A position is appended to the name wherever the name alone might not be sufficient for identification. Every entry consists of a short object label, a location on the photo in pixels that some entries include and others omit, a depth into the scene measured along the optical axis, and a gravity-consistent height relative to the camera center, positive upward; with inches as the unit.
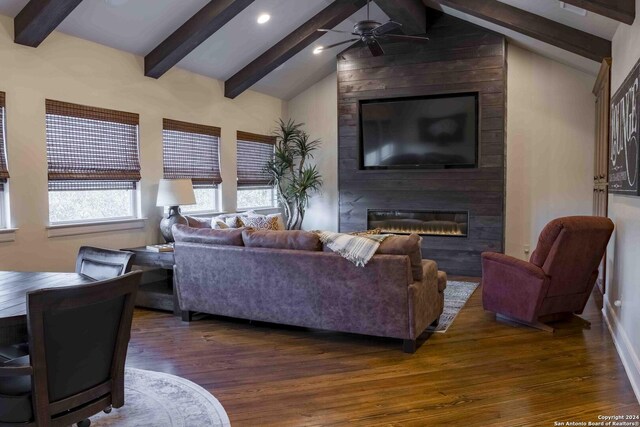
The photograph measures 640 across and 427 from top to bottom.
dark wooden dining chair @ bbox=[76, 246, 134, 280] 99.4 -14.1
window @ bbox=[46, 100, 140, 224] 190.1 +13.7
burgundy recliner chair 160.1 -28.8
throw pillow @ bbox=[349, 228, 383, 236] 155.4 -13.4
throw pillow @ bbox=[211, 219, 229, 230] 214.5 -13.3
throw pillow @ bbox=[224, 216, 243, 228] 230.4 -13.4
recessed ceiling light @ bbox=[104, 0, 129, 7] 184.9 +72.8
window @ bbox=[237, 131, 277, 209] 297.4 +13.8
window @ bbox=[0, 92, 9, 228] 169.6 +9.0
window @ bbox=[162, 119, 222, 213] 243.1 +19.0
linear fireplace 274.8 -17.9
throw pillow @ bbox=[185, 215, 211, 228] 225.8 -13.2
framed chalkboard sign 124.3 +14.5
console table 191.6 -38.9
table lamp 217.6 -1.7
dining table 73.4 -17.6
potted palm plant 313.1 +14.3
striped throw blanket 145.5 -16.1
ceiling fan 193.0 +64.4
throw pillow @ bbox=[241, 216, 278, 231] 243.0 -14.4
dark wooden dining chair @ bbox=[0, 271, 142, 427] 68.6 -23.9
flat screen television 270.1 +33.2
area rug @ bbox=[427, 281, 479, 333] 176.1 -47.3
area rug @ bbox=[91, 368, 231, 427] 106.1 -48.5
